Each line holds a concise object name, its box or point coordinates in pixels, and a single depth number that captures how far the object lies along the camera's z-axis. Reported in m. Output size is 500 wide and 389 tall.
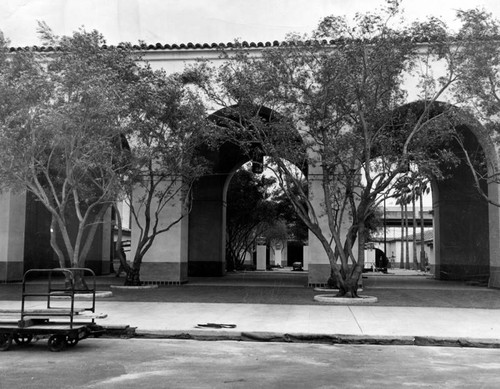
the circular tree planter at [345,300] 15.36
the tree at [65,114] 15.34
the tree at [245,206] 33.88
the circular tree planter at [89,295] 16.43
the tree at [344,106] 15.42
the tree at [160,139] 17.52
